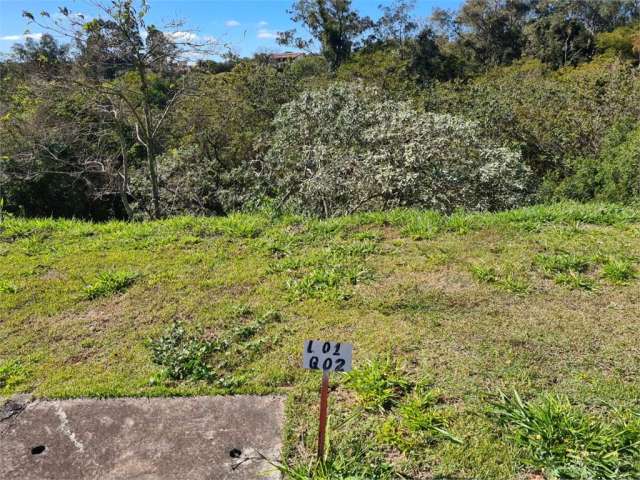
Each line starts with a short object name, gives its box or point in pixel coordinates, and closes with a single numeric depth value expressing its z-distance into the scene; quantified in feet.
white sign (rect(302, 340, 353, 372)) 6.54
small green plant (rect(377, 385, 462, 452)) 7.57
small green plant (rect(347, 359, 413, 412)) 8.46
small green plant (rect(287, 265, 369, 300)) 12.58
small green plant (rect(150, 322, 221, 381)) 9.61
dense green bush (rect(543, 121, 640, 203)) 20.06
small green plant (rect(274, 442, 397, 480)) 6.96
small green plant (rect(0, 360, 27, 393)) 9.50
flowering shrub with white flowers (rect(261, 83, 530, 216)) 22.09
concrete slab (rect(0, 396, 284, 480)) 7.26
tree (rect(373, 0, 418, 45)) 80.48
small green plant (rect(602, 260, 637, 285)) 12.34
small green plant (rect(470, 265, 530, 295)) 12.27
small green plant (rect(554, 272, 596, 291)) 12.21
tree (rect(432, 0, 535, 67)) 104.73
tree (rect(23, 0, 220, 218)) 29.78
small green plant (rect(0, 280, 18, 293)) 13.65
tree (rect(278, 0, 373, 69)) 78.33
